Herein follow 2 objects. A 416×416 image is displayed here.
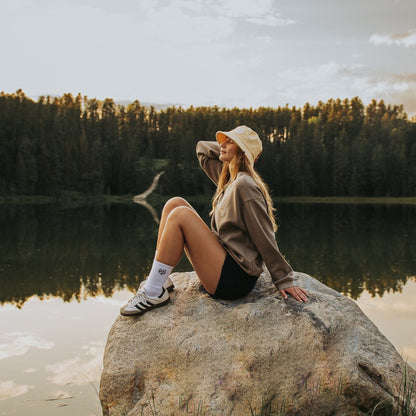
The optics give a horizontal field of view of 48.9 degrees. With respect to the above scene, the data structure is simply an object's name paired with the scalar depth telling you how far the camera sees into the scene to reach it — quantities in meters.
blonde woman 3.64
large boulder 3.42
